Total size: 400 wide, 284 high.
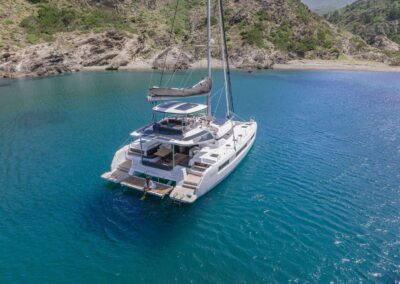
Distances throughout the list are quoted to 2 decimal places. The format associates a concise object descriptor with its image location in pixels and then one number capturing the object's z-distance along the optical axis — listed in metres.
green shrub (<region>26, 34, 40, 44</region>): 93.56
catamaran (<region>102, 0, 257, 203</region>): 21.09
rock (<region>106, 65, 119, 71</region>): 98.75
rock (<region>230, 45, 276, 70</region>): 104.19
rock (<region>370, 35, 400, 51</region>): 145.88
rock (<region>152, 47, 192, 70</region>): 102.00
